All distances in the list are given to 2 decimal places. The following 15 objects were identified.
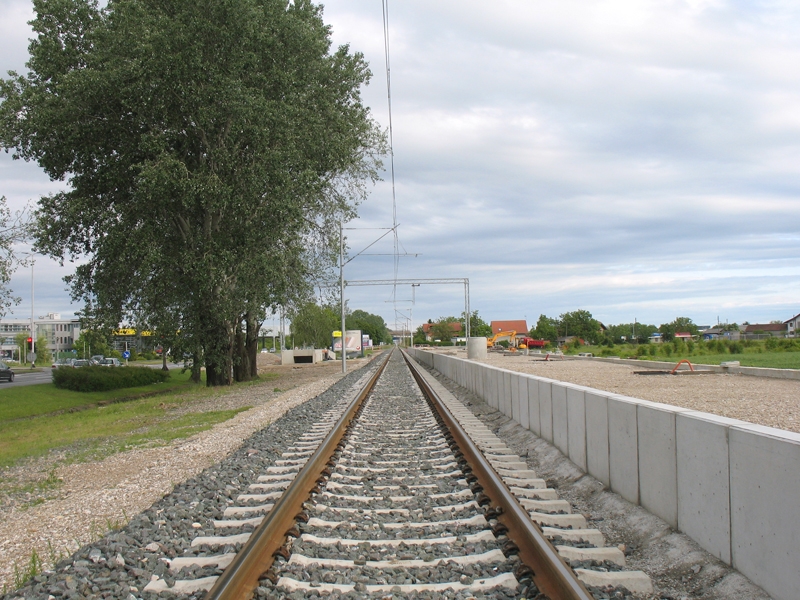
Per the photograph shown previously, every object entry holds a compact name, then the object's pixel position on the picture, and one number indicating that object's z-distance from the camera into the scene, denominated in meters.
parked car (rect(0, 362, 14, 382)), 45.38
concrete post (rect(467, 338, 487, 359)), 42.81
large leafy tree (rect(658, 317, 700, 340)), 149.25
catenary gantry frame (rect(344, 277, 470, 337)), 64.34
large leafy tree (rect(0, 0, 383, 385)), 23.06
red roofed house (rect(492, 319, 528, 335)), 196.09
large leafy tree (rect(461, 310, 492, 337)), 143.62
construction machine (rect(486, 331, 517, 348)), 72.15
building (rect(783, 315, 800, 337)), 133.25
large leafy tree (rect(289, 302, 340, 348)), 92.56
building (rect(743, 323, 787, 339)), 152.05
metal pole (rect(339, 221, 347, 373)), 34.91
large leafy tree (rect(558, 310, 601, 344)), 129.64
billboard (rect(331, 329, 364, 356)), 75.44
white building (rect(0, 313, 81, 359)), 165.62
